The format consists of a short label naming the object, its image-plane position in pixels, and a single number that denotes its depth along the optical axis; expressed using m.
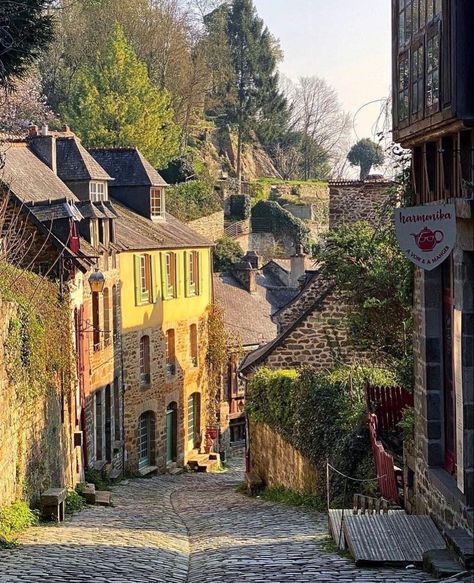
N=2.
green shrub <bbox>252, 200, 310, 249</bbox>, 71.25
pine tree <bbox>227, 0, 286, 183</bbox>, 82.31
